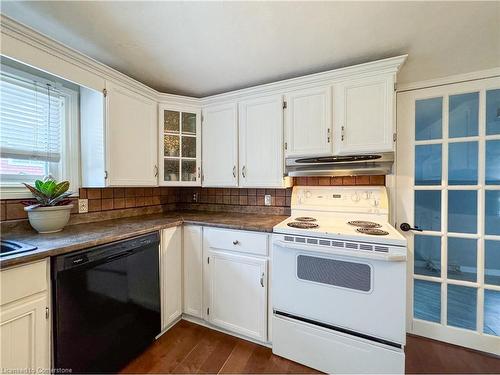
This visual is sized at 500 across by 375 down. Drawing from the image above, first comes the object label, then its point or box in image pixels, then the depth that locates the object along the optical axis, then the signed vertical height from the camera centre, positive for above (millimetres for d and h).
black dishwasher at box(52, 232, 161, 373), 1114 -726
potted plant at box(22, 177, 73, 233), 1375 -147
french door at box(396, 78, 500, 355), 1671 -182
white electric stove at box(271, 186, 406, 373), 1292 -723
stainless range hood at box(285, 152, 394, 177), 1596 +164
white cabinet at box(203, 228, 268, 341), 1648 -846
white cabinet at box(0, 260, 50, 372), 933 -616
